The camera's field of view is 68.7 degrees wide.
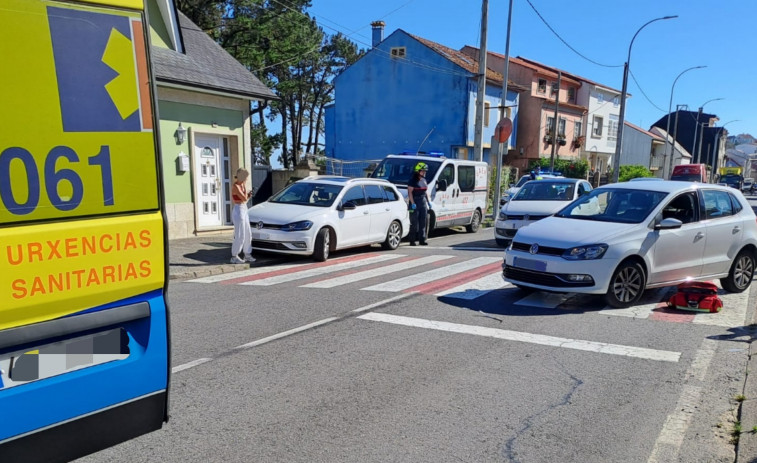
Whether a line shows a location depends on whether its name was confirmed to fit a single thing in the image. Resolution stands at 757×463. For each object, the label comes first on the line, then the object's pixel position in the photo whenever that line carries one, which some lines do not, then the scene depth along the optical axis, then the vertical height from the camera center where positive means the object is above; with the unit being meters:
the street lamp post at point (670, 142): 43.08 +2.99
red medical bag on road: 7.14 -1.70
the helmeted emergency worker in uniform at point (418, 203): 13.59 -1.00
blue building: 32.19 +3.71
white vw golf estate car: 10.73 -1.13
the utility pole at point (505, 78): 20.09 +3.25
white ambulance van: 15.11 -0.52
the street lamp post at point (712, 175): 70.99 -1.06
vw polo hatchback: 7.00 -1.01
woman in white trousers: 10.23 -1.14
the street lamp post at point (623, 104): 28.39 +3.20
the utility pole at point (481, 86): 19.17 +2.67
